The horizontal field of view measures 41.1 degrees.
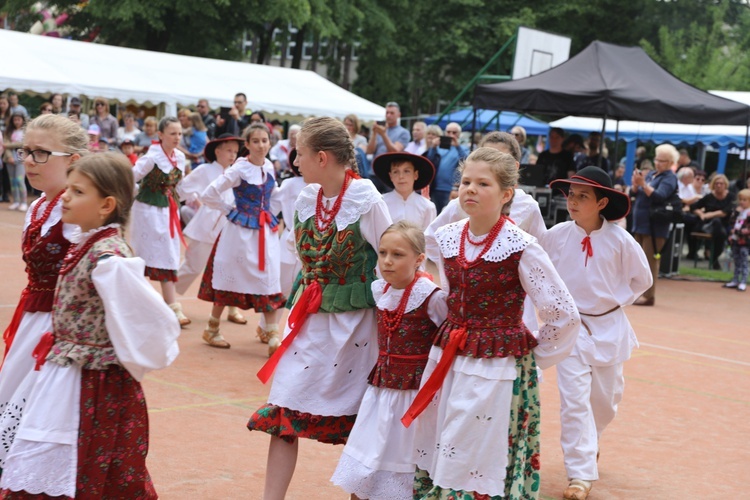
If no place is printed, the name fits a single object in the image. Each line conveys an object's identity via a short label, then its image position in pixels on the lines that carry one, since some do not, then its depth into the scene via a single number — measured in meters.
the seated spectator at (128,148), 15.58
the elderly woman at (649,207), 15.21
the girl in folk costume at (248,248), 8.74
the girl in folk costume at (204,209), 9.63
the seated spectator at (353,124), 14.18
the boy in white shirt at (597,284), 5.71
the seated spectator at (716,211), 19.80
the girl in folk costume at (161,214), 9.69
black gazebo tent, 15.86
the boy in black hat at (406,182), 6.24
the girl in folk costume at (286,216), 8.89
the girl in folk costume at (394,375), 4.46
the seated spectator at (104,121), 20.23
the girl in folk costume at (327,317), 4.60
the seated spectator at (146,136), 16.70
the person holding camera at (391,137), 16.38
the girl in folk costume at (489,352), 4.23
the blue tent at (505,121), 30.60
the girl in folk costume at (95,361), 3.62
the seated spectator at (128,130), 20.58
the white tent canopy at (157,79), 20.52
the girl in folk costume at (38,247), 4.11
